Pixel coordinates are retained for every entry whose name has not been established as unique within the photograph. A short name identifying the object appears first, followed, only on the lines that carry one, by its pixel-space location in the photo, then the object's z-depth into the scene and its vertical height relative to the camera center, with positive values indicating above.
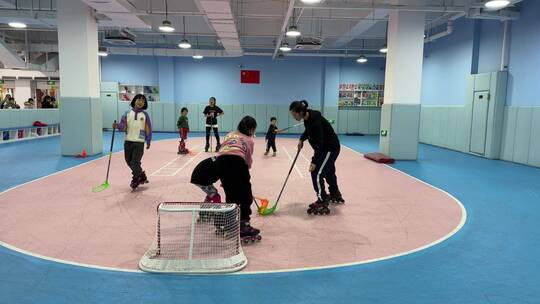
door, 13.13 -0.39
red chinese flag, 23.41 +1.83
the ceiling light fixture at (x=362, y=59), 20.28 +2.63
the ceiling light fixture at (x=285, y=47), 15.90 +2.49
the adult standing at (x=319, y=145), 5.75 -0.57
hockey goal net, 3.75 -1.58
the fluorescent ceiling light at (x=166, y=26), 11.87 +2.43
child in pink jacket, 4.41 -0.76
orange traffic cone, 11.40 -1.56
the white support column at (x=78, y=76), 11.03 +0.77
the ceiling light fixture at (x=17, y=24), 13.31 +2.73
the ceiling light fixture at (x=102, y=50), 18.12 +2.52
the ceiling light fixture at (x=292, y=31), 12.09 +2.40
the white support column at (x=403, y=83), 11.65 +0.82
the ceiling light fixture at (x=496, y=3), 8.55 +2.46
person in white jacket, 7.30 -0.55
